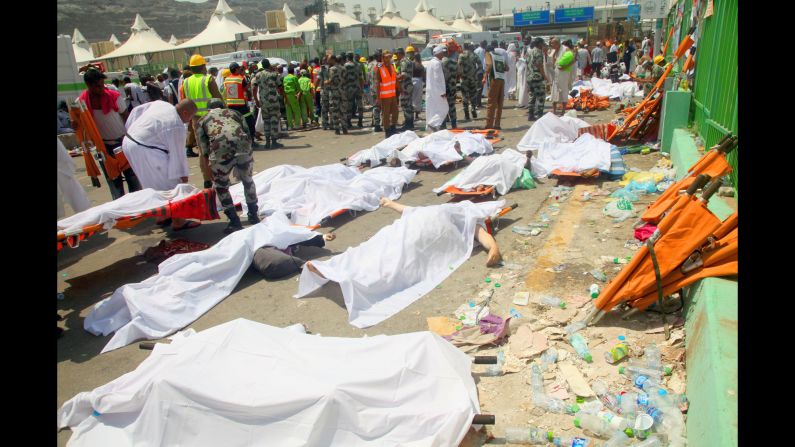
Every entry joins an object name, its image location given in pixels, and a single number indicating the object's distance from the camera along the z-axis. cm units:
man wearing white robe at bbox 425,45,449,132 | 1043
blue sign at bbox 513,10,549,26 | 5634
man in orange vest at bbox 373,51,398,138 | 1036
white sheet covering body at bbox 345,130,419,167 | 795
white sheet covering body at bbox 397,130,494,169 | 766
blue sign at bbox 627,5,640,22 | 3824
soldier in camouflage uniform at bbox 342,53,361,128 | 1155
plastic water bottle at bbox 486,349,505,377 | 291
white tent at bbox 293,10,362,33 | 3409
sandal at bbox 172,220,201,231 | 602
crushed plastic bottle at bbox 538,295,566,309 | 351
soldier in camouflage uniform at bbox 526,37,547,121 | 1010
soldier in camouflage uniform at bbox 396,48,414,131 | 1131
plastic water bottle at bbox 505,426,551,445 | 236
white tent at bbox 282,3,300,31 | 4034
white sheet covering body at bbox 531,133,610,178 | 641
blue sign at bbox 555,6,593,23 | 5466
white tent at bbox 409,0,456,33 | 4022
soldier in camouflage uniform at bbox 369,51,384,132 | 1173
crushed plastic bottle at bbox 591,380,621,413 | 250
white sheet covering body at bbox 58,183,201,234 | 425
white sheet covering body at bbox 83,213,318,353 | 375
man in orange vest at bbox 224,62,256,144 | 888
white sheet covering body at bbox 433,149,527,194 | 612
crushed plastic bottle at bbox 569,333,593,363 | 288
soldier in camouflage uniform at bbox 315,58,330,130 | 1173
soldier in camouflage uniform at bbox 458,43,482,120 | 1085
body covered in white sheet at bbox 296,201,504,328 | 382
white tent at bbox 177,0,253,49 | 2952
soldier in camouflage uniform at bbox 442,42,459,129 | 1065
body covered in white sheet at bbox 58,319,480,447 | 215
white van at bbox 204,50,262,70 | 2205
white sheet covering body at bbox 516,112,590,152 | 788
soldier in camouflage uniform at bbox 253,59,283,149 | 1062
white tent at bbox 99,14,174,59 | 2992
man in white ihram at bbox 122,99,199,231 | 553
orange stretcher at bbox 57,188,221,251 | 447
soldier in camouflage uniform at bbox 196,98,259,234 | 541
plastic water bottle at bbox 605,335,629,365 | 279
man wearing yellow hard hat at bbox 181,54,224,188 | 761
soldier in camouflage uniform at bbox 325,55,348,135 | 1141
